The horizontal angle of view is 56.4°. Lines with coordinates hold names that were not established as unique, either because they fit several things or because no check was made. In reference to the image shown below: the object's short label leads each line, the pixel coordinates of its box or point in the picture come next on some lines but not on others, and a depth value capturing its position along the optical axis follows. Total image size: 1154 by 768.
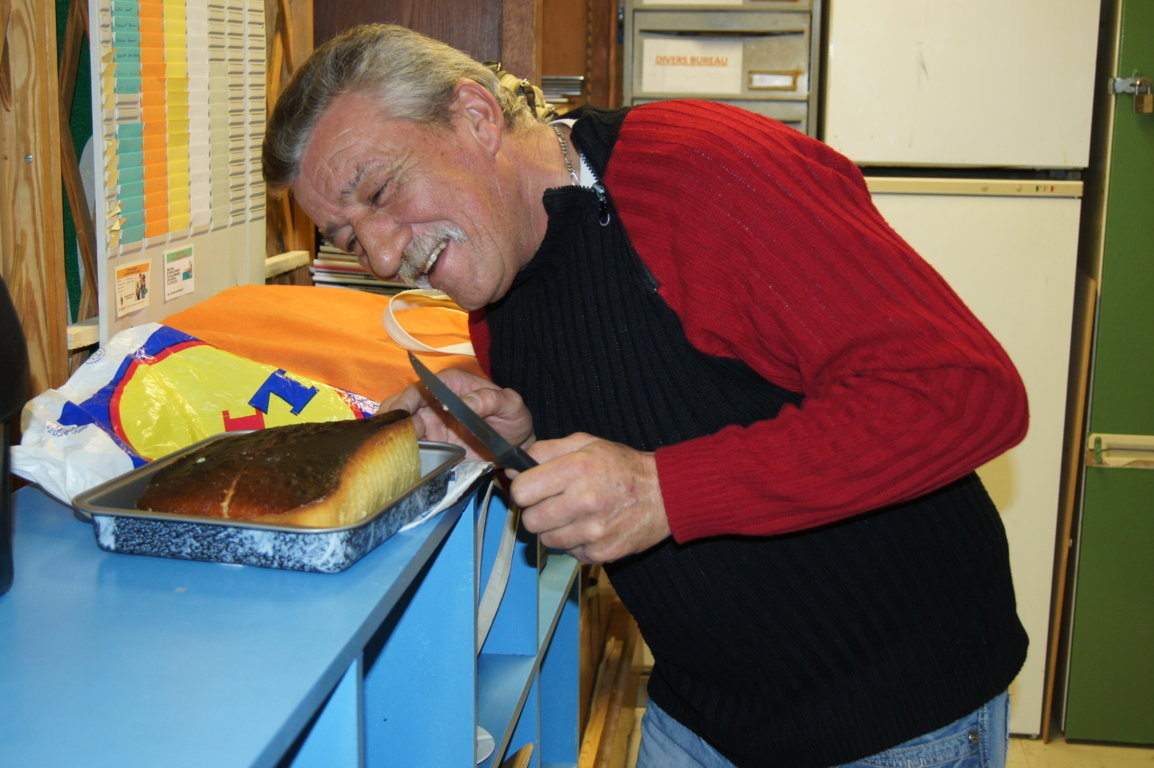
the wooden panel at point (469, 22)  2.14
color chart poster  1.36
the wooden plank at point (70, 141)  1.32
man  0.91
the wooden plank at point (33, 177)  1.17
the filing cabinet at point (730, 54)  2.53
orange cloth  1.44
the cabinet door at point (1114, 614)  2.60
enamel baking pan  0.82
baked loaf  0.85
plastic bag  1.05
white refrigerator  2.43
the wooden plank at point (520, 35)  2.14
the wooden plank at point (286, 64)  1.98
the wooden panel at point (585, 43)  2.78
